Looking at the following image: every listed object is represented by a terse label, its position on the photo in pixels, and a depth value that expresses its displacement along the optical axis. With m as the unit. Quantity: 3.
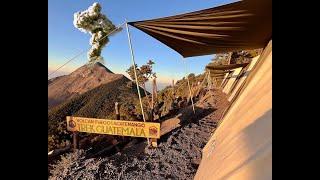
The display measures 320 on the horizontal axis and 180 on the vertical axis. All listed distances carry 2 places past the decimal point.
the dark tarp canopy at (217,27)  1.37
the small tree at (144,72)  11.20
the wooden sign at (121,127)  3.52
